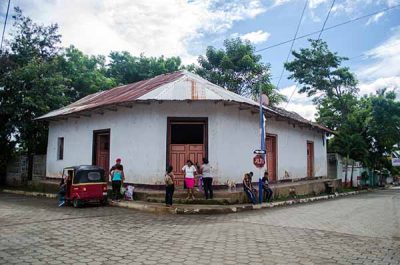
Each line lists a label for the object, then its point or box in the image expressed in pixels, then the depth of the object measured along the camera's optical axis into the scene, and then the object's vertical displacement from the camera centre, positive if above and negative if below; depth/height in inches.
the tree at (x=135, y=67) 1200.2 +358.6
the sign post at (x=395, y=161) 1267.1 +28.7
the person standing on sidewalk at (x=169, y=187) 431.5 -24.9
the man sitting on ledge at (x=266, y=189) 524.1 -32.5
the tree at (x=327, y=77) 1117.7 +301.7
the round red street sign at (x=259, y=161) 470.0 +9.6
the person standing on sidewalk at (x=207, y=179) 471.8 -15.8
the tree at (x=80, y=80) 988.1 +261.0
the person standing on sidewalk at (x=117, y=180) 495.8 -18.8
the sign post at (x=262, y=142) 485.7 +37.0
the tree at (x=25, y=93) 745.0 +165.8
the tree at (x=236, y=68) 1138.7 +337.4
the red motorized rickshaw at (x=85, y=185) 456.4 -24.8
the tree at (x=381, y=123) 1015.0 +137.3
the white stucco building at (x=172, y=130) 524.4 +63.7
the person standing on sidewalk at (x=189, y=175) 462.9 -10.9
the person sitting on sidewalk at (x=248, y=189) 486.6 -30.2
